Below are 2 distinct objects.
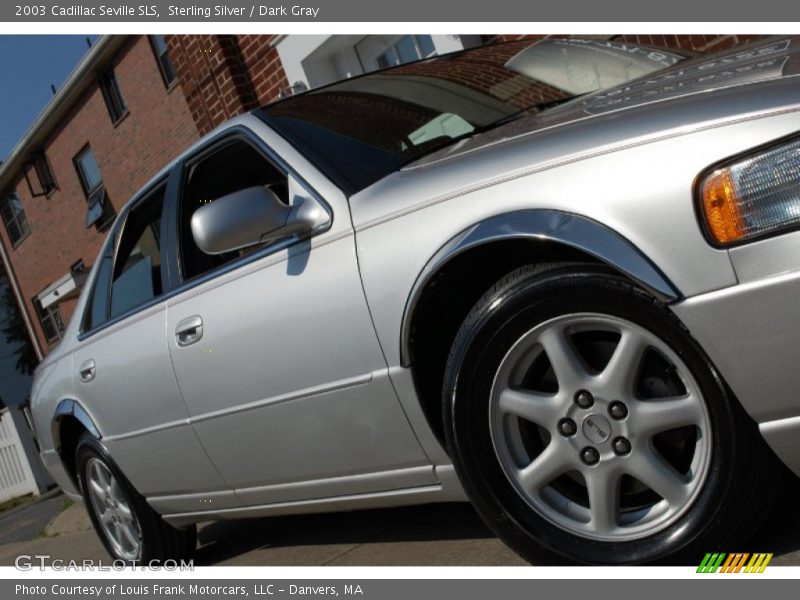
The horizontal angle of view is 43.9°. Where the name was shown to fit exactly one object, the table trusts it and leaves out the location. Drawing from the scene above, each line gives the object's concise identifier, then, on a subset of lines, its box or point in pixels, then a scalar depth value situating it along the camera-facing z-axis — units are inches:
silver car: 81.8
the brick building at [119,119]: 352.2
